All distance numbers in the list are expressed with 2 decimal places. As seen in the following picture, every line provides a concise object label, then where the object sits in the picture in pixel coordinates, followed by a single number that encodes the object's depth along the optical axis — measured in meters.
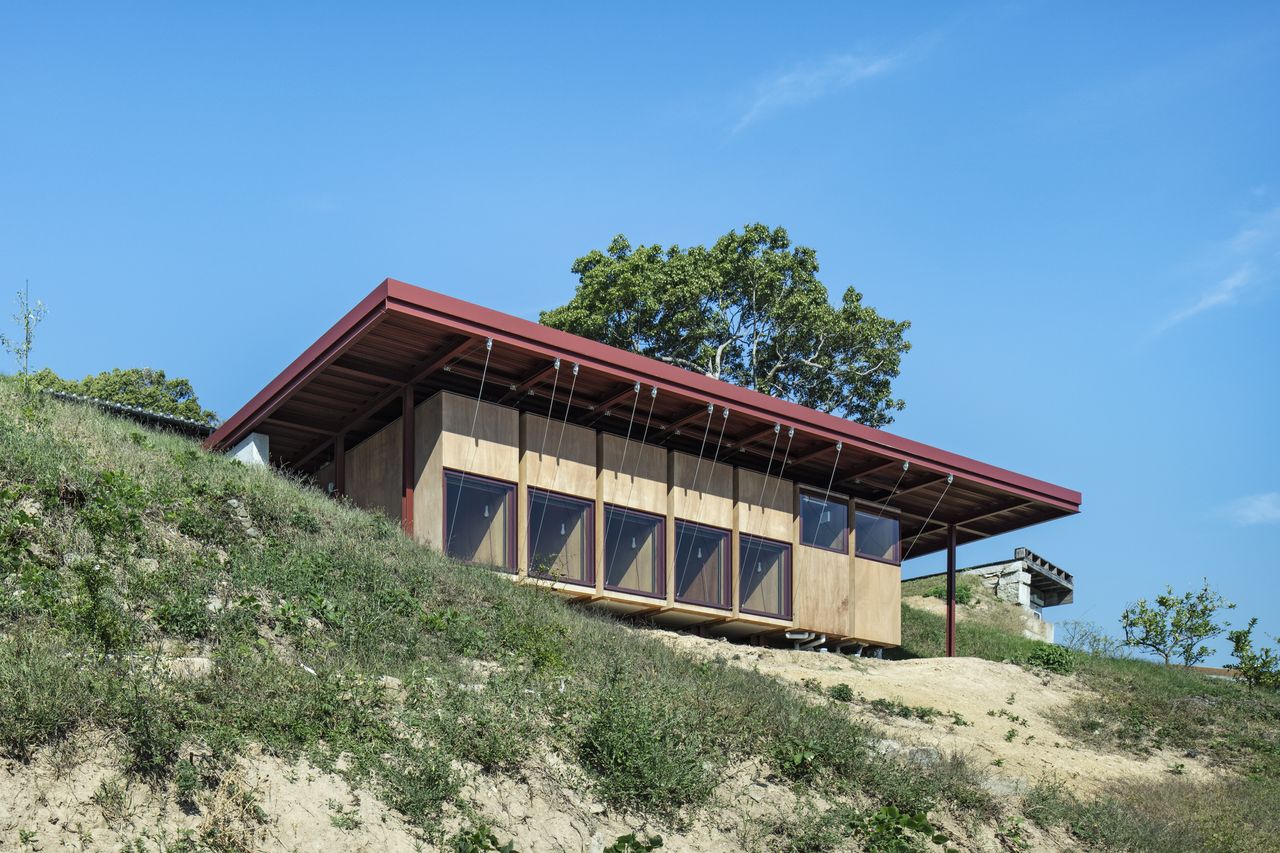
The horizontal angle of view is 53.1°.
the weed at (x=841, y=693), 16.88
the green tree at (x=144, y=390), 39.41
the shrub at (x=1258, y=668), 25.19
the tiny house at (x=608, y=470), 19.58
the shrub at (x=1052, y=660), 23.81
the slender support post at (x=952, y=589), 27.19
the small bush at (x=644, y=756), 10.85
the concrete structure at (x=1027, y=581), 39.44
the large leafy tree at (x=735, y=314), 38.22
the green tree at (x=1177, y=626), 29.58
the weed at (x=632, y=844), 9.59
